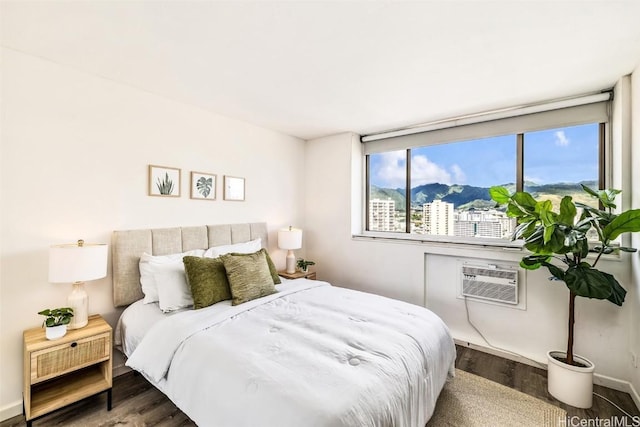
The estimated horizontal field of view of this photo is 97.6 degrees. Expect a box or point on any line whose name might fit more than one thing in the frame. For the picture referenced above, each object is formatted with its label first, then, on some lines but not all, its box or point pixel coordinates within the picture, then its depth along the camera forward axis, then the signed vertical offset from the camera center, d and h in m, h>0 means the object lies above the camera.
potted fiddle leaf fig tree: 1.94 -0.27
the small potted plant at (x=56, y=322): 1.80 -0.72
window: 2.66 +0.43
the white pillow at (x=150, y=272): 2.28 -0.49
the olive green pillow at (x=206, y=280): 2.21 -0.56
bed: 1.27 -0.80
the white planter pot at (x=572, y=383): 2.00 -1.24
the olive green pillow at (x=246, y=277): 2.32 -0.56
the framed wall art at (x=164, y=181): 2.58 +0.30
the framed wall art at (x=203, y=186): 2.89 +0.28
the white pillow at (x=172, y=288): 2.17 -0.60
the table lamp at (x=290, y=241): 3.52 -0.35
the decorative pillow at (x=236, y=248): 2.76 -0.38
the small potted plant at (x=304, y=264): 3.66 -0.67
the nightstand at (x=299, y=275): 3.47 -0.78
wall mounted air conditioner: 2.71 -0.70
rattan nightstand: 1.71 -1.01
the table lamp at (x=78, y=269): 1.82 -0.38
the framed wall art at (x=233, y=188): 3.18 +0.29
